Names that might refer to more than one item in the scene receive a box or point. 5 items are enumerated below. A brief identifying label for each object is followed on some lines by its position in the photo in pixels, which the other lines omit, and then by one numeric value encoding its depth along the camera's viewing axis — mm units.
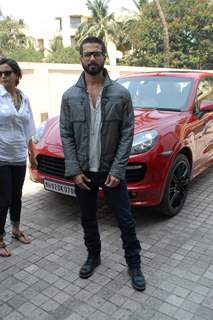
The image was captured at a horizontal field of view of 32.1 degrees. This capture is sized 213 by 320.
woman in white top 3234
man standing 2744
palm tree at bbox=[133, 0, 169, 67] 19644
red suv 3859
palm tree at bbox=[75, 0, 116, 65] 40406
